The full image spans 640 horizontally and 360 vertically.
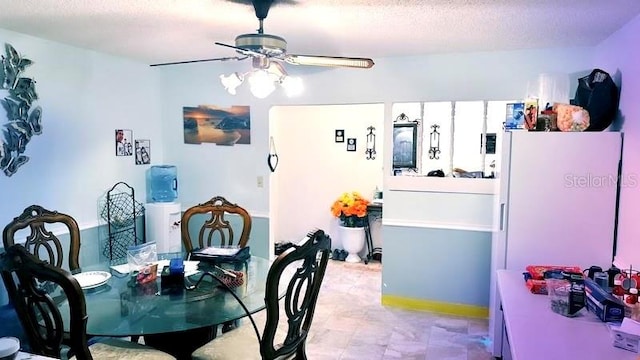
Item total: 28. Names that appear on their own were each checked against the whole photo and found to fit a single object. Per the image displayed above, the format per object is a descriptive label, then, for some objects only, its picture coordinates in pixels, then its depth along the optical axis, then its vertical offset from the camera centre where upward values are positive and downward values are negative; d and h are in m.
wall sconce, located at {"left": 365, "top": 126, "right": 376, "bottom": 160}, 5.35 +0.06
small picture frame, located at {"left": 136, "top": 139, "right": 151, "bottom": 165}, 4.28 -0.04
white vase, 5.27 -1.07
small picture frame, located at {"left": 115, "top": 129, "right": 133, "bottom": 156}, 4.03 +0.05
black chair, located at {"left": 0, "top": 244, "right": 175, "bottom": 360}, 1.67 -0.62
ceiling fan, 2.36 +0.51
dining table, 1.92 -0.73
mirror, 4.06 +0.04
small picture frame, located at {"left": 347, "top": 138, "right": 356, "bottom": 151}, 5.43 +0.06
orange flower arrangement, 5.18 -0.68
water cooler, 4.20 -0.58
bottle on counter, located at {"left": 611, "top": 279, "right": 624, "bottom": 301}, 2.02 -0.63
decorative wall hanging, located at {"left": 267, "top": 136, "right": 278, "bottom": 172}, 4.30 -0.10
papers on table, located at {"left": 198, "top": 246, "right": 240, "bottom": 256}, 2.77 -0.64
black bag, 2.78 +0.31
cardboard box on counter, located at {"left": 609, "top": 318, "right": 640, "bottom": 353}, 1.62 -0.66
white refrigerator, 2.70 -0.27
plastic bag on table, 2.50 -0.61
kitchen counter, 1.60 -0.70
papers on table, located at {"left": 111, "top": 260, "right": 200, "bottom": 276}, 2.54 -0.69
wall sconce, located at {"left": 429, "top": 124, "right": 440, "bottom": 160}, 4.30 +0.07
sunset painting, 4.31 +0.22
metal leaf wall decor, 3.06 +0.25
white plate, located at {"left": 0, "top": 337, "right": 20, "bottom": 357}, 1.16 -0.52
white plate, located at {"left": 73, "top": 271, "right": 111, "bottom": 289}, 2.30 -0.69
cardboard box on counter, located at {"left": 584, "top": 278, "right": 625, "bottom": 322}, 1.84 -0.63
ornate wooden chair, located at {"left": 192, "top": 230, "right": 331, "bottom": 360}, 1.87 -0.76
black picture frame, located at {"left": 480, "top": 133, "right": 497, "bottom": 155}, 4.01 +0.06
